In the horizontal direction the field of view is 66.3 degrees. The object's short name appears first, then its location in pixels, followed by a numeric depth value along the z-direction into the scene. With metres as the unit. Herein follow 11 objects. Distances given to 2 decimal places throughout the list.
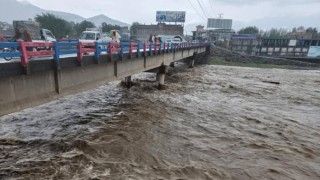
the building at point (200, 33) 103.44
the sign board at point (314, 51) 70.06
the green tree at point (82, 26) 100.93
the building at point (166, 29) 96.10
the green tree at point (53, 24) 77.19
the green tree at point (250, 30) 124.56
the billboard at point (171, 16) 96.75
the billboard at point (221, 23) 137.88
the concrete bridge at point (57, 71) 6.93
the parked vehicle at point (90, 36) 25.16
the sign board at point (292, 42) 75.12
